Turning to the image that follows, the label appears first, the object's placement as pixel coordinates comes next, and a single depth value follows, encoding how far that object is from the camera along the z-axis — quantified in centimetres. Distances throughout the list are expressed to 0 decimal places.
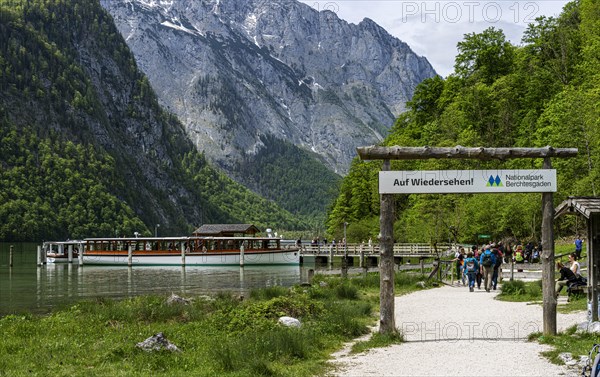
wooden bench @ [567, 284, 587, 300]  2092
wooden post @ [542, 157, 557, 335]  1475
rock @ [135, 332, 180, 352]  1331
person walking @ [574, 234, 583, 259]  3114
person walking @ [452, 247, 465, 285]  3346
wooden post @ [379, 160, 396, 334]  1503
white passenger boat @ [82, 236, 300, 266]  8275
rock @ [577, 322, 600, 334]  1412
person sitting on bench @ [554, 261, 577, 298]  1970
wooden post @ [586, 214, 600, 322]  1666
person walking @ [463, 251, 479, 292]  2792
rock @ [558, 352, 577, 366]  1175
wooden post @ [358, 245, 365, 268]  7144
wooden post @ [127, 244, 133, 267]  8298
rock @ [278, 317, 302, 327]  1628
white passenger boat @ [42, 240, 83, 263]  8594
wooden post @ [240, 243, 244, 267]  8022
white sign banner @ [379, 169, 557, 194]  1524
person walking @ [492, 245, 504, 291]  2791
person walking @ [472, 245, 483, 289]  2925
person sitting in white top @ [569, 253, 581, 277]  2048
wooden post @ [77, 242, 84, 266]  8478
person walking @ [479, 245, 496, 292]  2747
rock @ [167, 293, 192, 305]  2238
